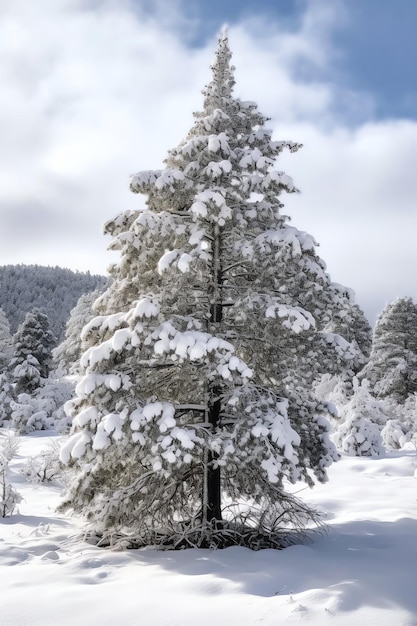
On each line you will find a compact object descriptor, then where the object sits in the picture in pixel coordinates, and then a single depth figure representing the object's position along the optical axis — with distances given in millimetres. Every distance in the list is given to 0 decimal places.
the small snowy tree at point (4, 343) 43784
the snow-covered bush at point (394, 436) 21125
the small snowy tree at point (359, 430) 18475
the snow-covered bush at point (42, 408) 26281
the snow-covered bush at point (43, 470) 14719
